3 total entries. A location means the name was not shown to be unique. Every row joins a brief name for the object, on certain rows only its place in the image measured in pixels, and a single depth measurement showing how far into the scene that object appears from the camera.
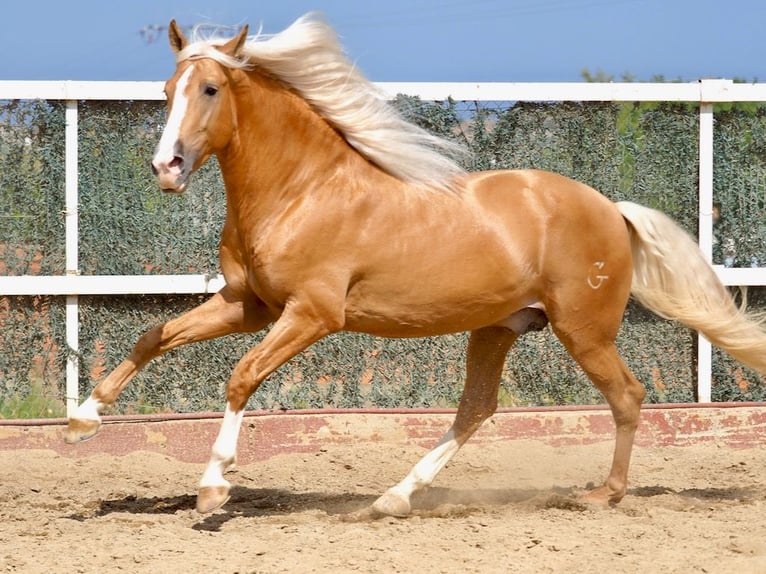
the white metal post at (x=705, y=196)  15.16
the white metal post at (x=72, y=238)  14.37
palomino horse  9.74
